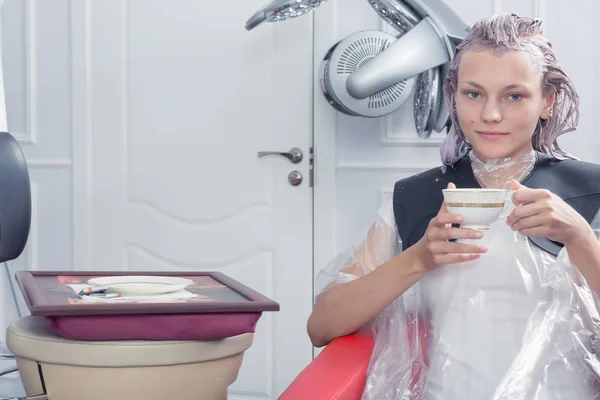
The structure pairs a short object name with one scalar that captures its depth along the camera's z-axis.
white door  3.42
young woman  1.94
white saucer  1.94
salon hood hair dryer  2.70
